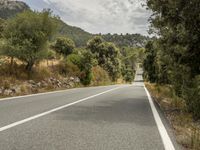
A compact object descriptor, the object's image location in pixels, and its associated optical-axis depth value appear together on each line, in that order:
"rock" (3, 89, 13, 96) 9.62
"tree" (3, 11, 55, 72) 11.81
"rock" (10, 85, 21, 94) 10.13
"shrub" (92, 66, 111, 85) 24.10
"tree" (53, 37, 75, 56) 25.93
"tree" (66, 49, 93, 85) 18.62
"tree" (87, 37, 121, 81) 33.30
